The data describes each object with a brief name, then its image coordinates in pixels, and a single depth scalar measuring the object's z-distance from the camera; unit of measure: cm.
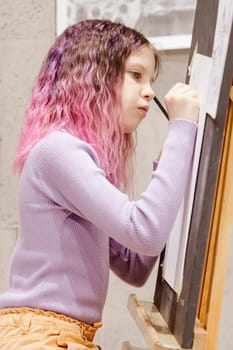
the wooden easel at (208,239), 288
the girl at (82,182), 295
